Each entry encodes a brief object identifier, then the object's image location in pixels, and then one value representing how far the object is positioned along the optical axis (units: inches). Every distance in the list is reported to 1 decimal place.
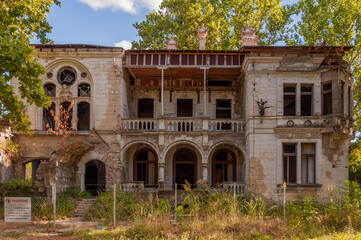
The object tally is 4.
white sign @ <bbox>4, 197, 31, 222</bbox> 532.7
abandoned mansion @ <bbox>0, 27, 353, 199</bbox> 760.3
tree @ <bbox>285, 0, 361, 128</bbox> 975.0
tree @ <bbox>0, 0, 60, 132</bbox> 455.2
